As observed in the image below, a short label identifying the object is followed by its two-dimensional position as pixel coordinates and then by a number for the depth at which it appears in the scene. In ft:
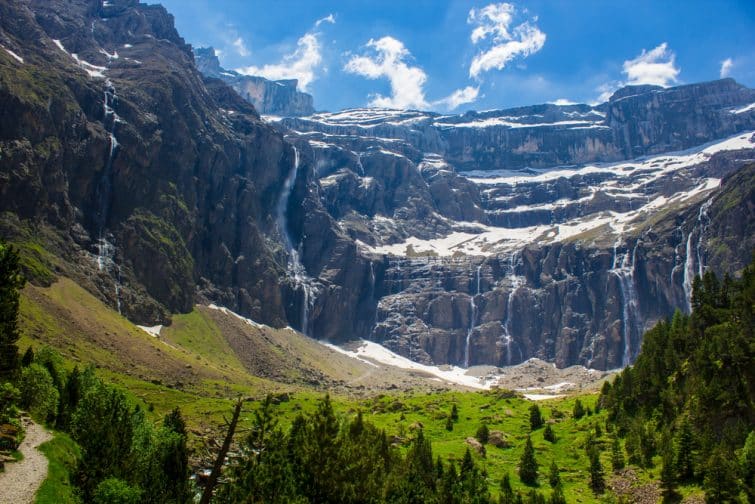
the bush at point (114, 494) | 138.00
